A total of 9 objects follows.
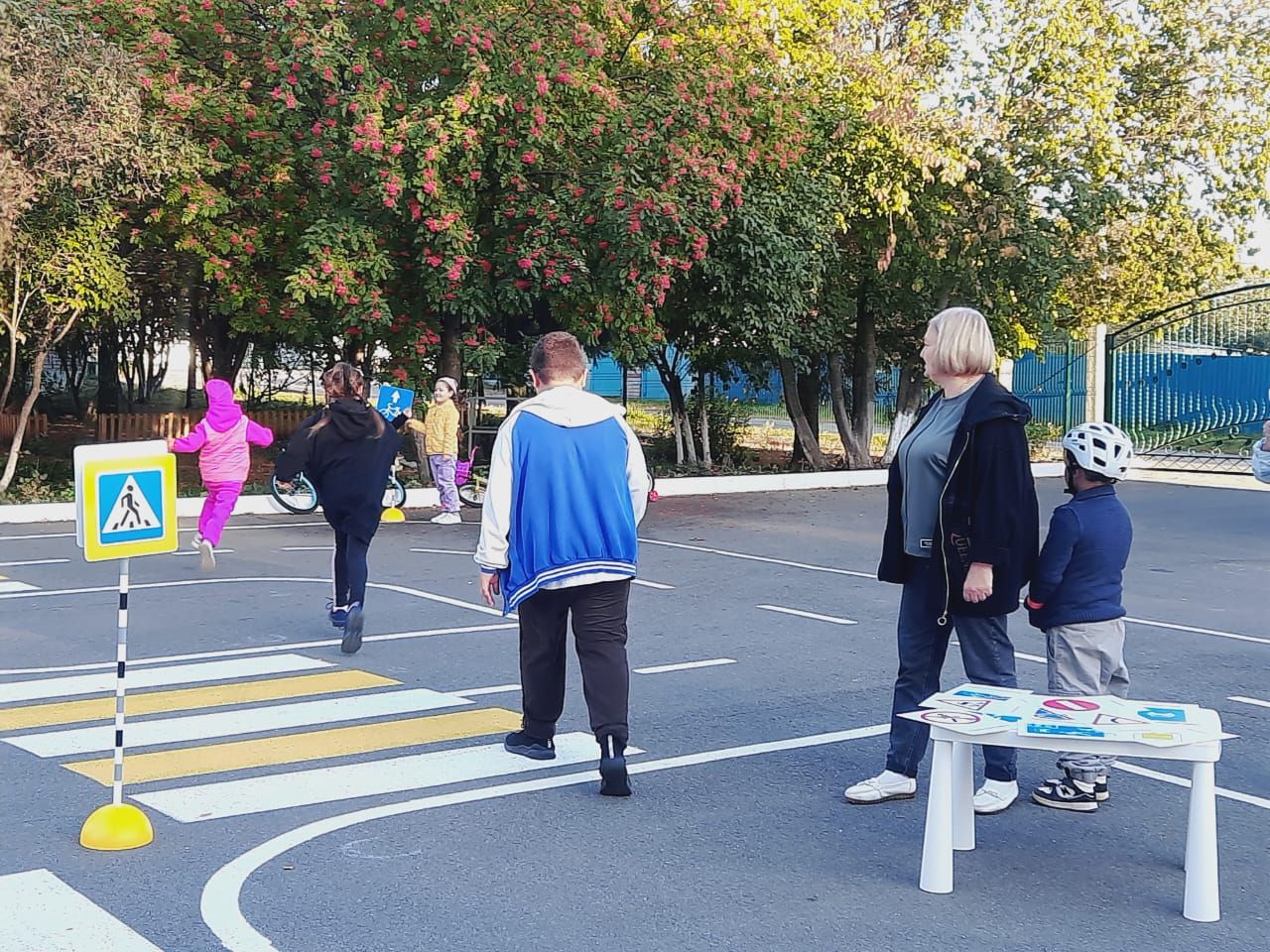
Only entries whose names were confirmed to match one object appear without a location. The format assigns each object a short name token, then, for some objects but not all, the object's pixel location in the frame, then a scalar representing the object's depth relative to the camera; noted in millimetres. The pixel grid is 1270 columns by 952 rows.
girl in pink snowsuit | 13469
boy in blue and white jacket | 6223
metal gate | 26594
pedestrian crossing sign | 5352
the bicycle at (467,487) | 19688
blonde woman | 5582
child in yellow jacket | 17812
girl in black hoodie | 9477
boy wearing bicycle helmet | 5887
